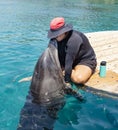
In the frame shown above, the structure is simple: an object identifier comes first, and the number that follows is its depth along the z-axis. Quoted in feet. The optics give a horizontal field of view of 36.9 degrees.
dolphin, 12.18
